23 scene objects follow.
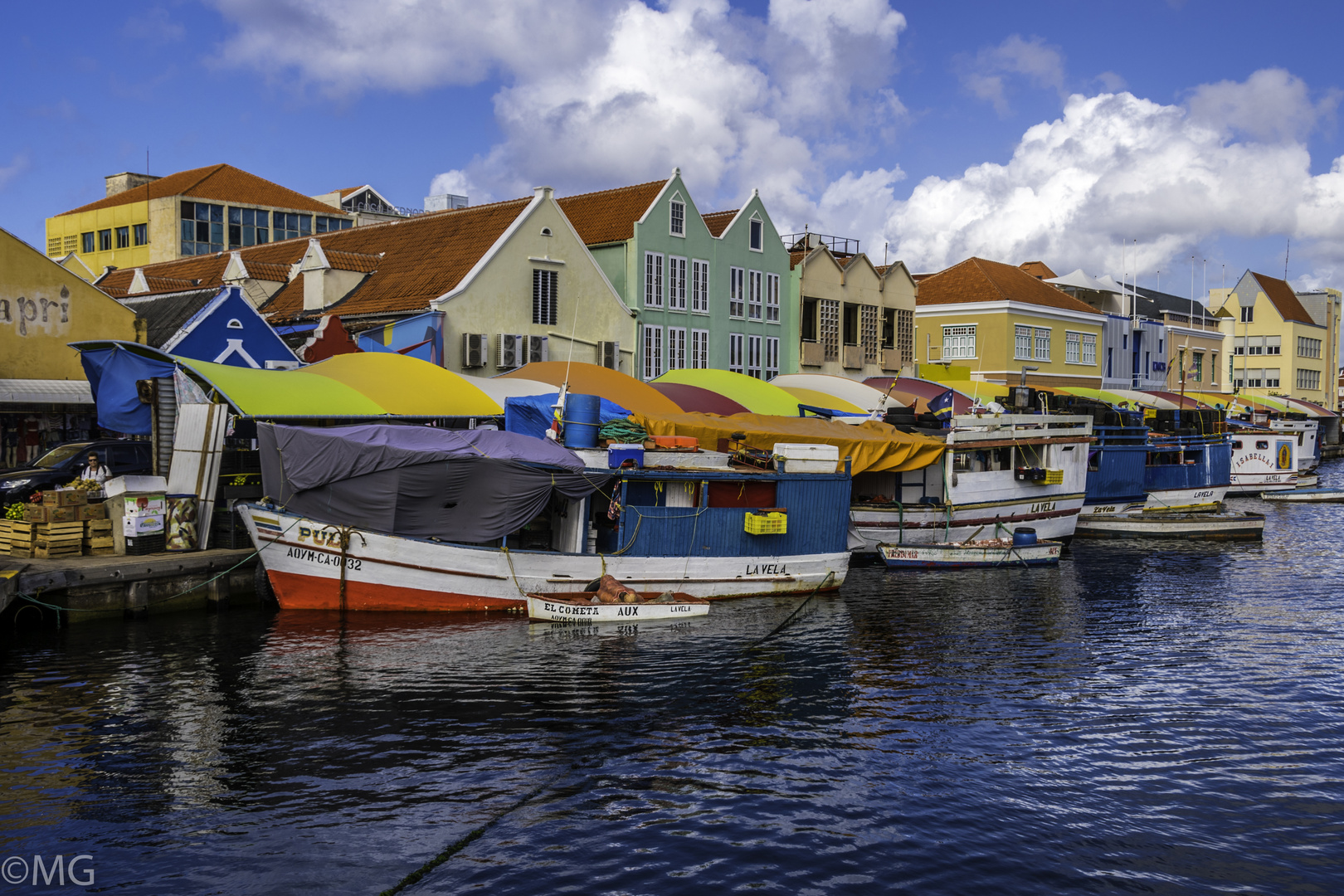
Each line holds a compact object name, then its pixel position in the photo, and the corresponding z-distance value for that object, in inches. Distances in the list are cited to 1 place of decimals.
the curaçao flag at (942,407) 1485.0
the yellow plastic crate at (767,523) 1117.1
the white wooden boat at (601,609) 971.3
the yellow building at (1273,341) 4729.3
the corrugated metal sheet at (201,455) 1034.1
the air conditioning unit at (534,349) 1718.8
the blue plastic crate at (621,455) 1083.3
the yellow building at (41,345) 1366.9
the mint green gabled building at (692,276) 1967.3
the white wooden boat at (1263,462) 2642.7
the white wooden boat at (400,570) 976.3
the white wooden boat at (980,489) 1435.8
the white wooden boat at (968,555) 1365.7
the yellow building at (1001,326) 2770.7
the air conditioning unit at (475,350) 1633.9
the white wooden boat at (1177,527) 1749.5
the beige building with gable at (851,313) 2325.3
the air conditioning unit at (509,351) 1684.3
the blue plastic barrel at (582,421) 1109.7
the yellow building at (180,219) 2778.1
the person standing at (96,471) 1032.2
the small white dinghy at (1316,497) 2438.5
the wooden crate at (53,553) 950.4
